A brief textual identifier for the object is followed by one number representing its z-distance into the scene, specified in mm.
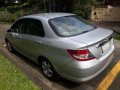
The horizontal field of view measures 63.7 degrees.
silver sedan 1999
